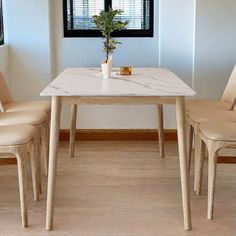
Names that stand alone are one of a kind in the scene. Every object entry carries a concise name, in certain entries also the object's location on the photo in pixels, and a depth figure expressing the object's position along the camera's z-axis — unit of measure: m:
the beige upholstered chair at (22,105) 3.44
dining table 2.58
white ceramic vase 3.21
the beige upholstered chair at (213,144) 2.68
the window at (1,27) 4.26
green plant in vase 3.42
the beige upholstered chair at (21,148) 2.59
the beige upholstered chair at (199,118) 3.12
